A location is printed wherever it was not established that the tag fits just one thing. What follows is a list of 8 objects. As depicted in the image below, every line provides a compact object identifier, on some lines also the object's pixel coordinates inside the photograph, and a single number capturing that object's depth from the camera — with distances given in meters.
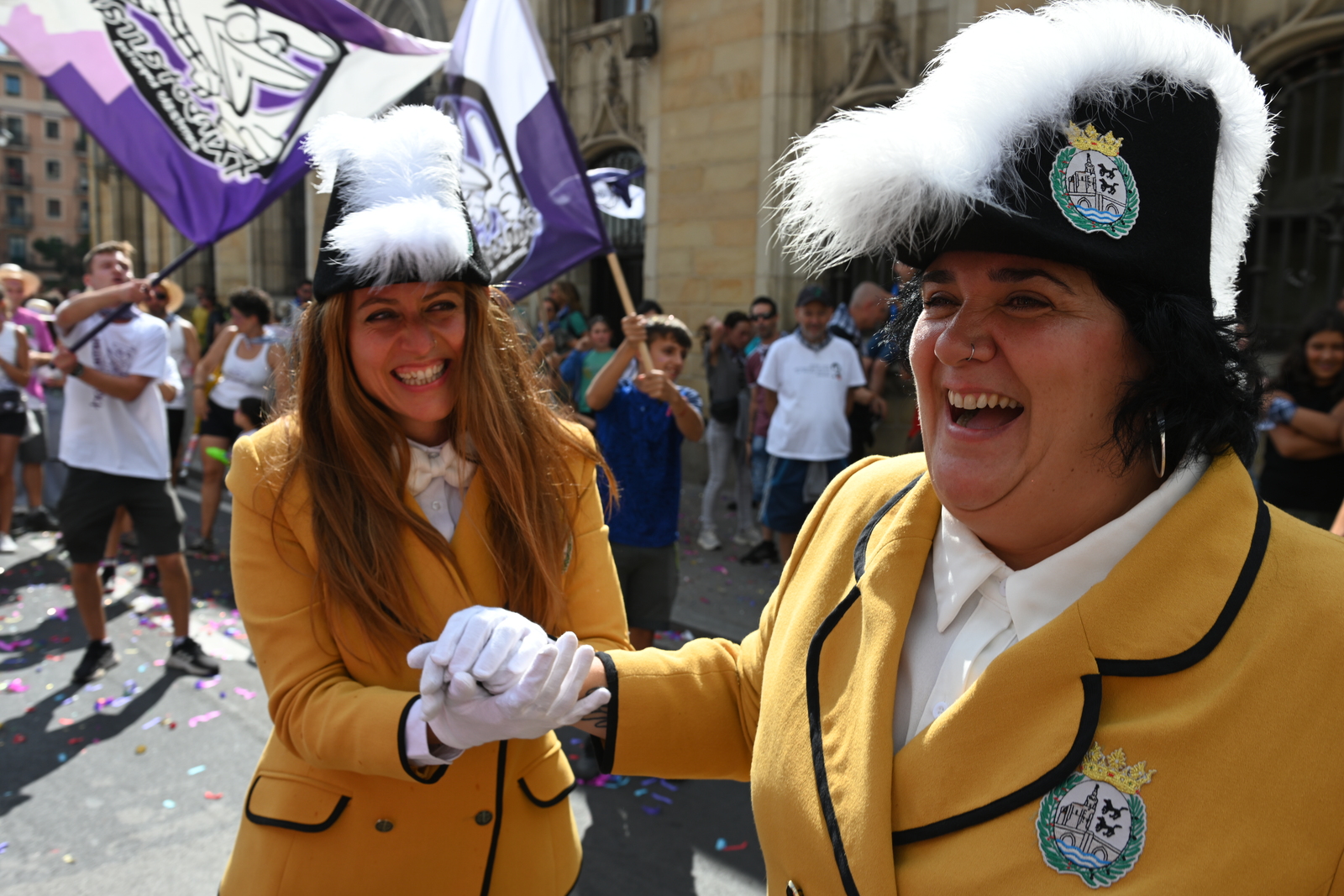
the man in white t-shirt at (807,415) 6.39
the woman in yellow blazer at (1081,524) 0.98
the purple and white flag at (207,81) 3.71
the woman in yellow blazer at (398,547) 1.70
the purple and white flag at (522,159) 4.24
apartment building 77.88
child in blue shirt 4.43
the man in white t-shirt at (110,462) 4.90
